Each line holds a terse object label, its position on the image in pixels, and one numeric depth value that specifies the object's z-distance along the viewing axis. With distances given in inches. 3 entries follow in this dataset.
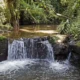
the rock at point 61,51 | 269.8
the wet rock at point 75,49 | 256.9
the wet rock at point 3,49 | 263.6
